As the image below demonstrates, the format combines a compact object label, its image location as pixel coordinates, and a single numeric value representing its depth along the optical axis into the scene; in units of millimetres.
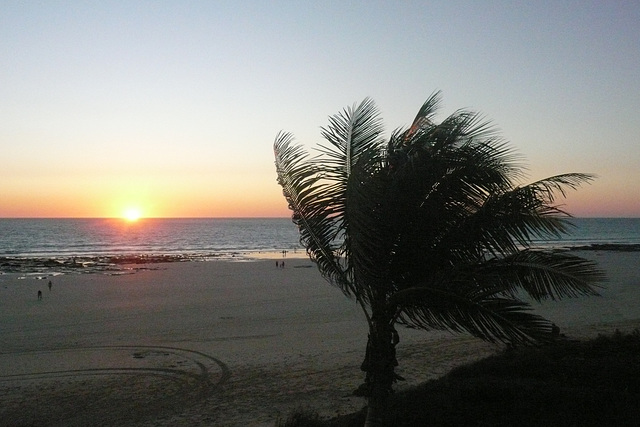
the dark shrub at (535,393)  7352
